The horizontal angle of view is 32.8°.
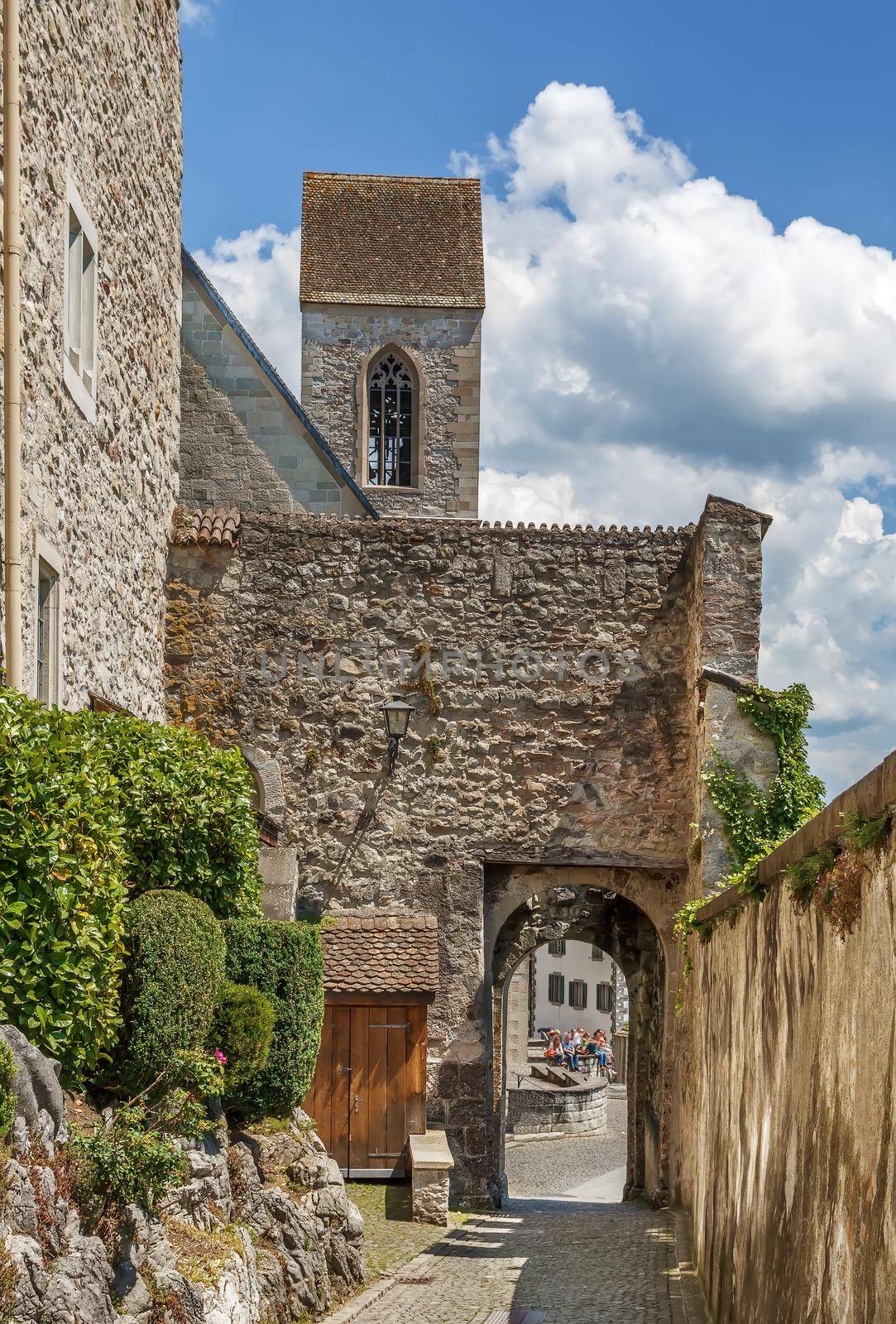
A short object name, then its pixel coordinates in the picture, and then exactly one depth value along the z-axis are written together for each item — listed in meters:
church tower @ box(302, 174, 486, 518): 30.03
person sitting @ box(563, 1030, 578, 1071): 33.56
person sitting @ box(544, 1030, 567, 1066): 35.28
